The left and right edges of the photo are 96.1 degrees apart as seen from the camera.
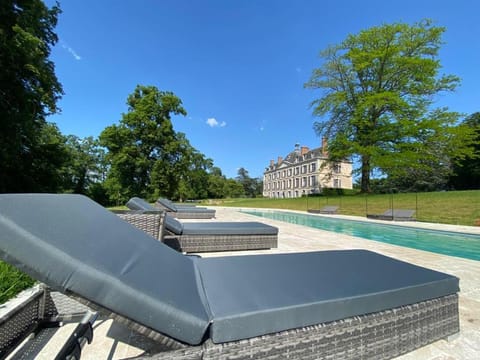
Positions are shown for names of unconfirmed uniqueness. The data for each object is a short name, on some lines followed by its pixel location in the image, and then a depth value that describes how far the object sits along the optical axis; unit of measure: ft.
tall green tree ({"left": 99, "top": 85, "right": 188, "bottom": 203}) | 58.34
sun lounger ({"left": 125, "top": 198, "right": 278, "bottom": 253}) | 10.13
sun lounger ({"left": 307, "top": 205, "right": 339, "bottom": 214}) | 42.78
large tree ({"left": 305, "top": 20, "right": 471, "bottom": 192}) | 52.47
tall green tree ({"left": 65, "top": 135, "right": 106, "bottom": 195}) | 83.56
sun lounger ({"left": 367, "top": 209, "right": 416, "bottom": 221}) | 30.32
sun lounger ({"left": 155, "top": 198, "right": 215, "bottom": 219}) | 29.86
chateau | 126.93
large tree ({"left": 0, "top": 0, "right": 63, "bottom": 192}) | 25.55
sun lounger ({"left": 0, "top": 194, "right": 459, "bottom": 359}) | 2.71
